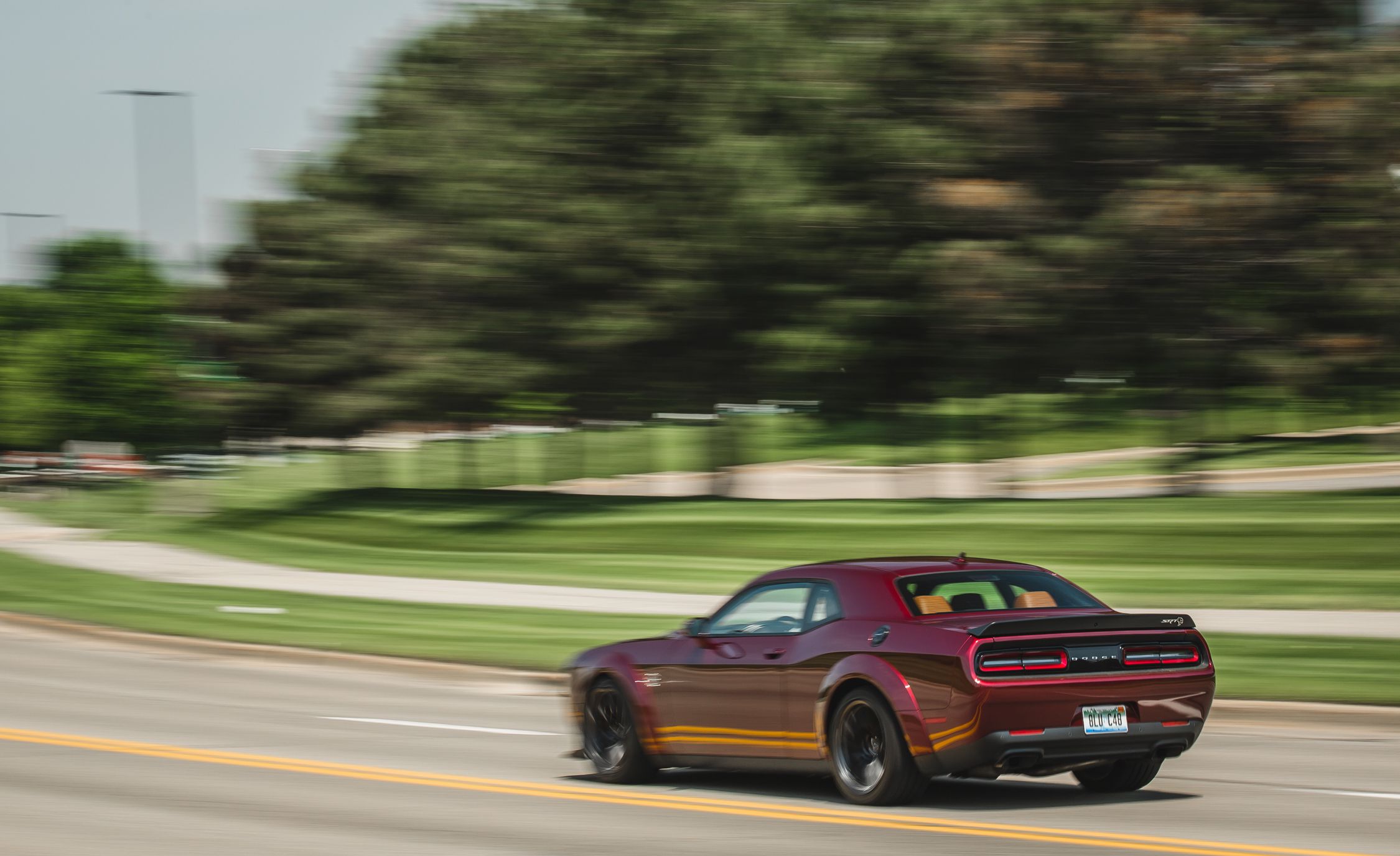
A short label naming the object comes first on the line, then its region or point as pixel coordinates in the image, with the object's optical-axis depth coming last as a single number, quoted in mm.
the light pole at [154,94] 46031
